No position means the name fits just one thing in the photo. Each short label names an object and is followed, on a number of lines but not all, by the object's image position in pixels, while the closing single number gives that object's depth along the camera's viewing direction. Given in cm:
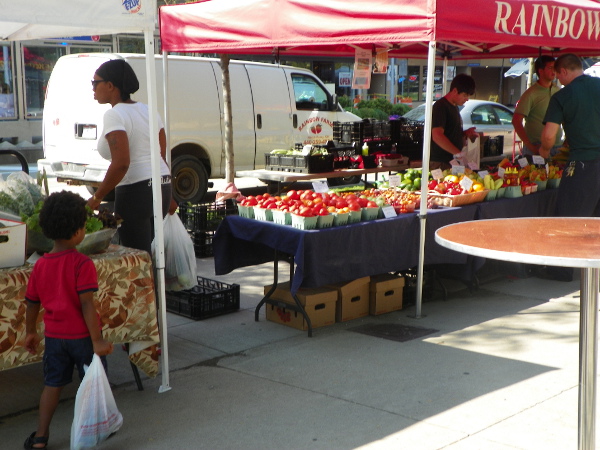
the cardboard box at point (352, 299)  634
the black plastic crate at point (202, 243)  871
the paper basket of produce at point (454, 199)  692
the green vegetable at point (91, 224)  442
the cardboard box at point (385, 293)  653
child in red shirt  369
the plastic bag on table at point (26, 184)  459
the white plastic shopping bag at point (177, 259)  538
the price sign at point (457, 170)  751
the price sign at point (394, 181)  700
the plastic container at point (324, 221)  592
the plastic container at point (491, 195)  734
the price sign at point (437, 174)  729
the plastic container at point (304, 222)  582
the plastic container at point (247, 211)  630
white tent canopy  379
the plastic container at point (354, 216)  615
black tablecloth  575
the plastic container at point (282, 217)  598
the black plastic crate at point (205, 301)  645
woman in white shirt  490
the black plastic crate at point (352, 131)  935
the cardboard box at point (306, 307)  613
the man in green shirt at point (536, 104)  884
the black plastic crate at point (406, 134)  964
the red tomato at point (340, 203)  620
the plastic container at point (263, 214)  614
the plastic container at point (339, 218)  605
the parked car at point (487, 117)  1625
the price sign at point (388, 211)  641
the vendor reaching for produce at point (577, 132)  704
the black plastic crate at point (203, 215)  866
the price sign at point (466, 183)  700
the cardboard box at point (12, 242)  410
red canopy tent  577
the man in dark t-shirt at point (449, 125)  790
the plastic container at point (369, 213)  630
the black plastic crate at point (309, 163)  850
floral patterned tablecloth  409
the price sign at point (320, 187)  645
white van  1064
